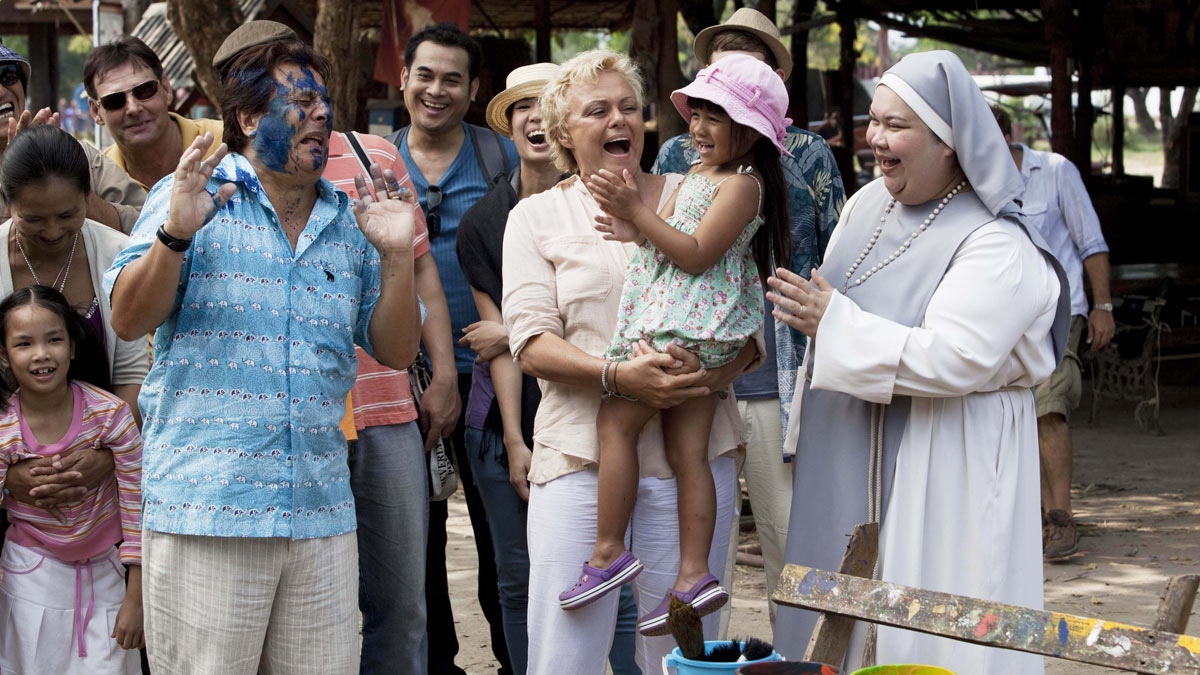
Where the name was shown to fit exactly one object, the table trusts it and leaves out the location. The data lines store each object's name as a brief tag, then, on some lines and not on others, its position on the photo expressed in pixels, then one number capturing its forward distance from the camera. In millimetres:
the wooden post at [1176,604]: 2324
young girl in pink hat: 3146
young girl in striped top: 3322
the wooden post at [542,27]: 9930
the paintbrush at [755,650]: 2676
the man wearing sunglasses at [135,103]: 3941
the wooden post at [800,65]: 10442
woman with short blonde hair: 3252
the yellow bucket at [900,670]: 2490
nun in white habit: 3025
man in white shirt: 6297
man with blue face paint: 2725
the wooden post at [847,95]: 13727
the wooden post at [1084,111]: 13548
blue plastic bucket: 2562
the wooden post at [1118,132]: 17812
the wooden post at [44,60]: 17969
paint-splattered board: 2174
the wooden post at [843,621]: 2730
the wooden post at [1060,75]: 10875
